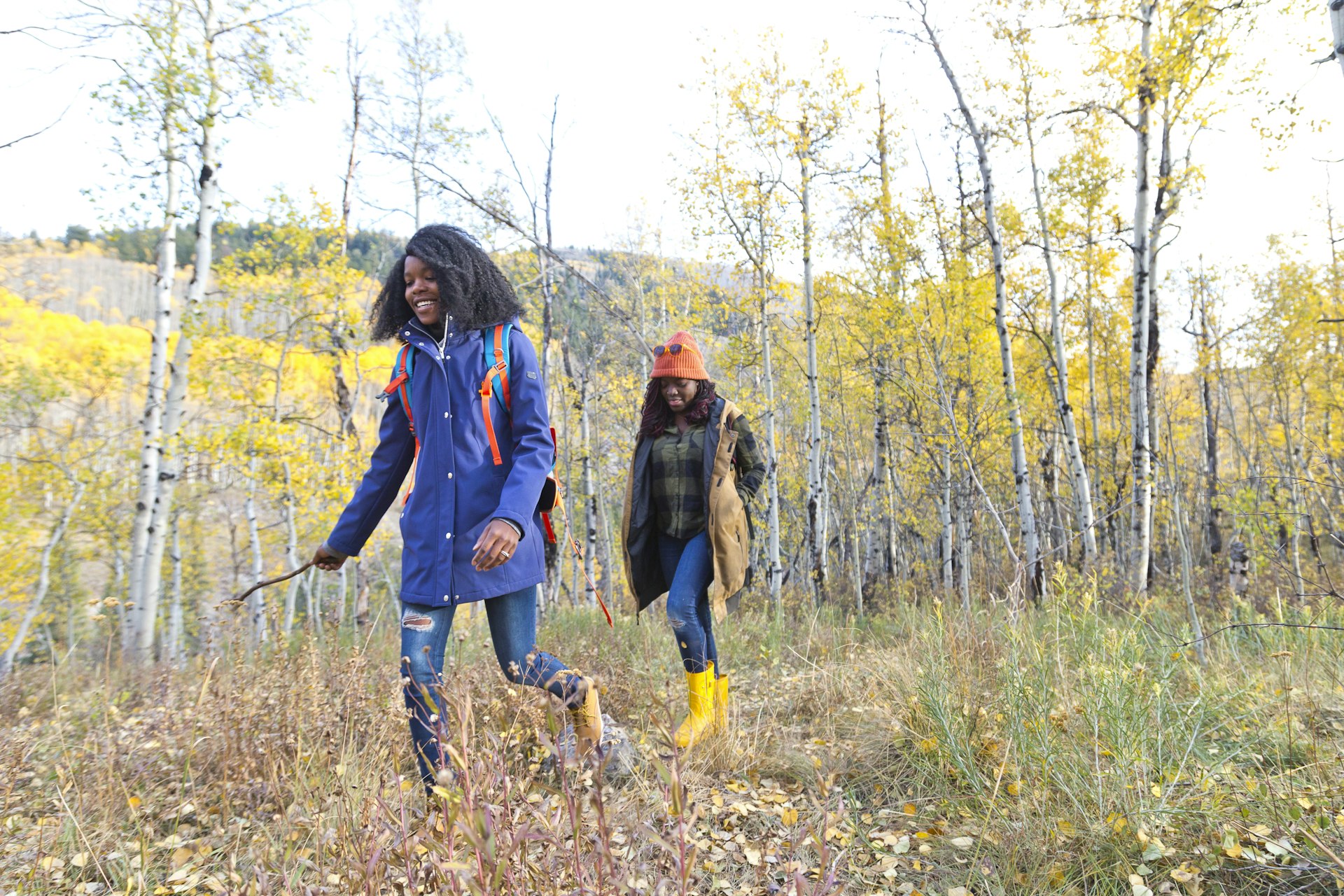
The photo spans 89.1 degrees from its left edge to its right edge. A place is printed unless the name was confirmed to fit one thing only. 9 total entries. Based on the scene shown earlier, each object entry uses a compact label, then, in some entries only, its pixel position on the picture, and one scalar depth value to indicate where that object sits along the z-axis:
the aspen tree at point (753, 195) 9.15
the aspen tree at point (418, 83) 13.16
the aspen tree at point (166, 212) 7.38
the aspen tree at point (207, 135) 7.64
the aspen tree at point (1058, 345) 7.63
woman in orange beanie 3.29
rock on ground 2.74
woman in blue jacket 2.17
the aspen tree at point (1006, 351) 7.26
